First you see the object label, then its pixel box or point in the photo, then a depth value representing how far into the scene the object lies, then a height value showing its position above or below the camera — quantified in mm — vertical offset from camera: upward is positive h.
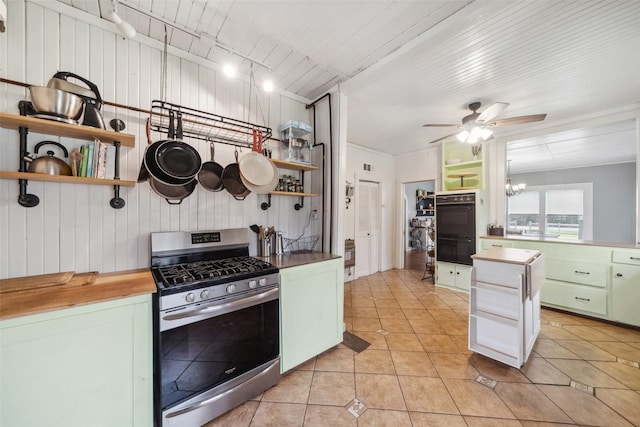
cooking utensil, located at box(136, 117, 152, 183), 1650 +291
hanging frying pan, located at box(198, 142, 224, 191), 2010 +325
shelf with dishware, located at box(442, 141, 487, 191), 3939 +833
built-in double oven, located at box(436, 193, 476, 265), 3789 -258
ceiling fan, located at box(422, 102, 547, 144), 2479 +1062
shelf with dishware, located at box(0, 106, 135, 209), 1274 +494
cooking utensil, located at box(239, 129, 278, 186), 1940 +397
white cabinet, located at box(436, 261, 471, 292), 3865 -1100
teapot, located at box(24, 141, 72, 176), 1352 +279
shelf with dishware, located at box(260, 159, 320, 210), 2227 +470
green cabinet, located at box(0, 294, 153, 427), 1024 -766
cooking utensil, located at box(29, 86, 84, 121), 1299 +636
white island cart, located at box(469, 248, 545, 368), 1899 -805
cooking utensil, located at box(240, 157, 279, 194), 1920 +229
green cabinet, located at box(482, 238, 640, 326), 2613 -825
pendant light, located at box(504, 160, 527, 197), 5424 +604
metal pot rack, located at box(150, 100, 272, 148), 1854 +742
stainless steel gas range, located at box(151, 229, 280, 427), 1328 -767
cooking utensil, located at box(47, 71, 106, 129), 1398 +753
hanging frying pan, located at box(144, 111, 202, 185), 1571 +370
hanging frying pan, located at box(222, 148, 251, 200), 2084 +279
